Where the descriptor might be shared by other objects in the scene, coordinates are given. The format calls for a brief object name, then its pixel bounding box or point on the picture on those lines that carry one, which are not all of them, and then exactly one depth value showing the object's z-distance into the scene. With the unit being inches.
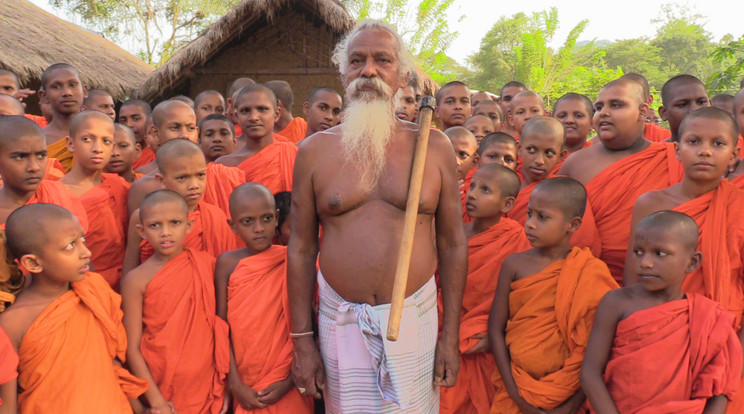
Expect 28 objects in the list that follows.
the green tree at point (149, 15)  994.7
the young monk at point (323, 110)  211.0
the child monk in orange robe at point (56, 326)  102.6
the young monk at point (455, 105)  226.1
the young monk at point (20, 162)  124.0
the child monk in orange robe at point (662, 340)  99.3
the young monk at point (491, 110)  226.0
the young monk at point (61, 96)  207.5
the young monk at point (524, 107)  216.5
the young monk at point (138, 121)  221.3
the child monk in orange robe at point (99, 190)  148.9
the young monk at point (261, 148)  183.8
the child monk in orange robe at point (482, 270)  125.2
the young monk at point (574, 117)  187.2
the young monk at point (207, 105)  244.4
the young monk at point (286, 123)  248.1
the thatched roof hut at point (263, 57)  361.7
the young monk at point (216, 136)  195.5
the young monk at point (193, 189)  142.0
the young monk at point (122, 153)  171.5
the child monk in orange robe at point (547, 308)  111.8
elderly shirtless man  97.2
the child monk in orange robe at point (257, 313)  118.6
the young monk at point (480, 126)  202.4
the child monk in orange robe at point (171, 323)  120.0
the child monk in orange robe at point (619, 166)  135.9
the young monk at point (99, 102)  219.3
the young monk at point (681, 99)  163.6
